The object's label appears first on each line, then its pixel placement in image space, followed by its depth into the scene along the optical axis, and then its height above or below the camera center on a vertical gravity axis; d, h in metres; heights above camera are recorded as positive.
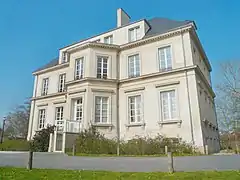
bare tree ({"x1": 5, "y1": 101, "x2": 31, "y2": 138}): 44.34 +4.50
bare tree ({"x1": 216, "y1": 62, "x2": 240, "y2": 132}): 26.84 +3.82
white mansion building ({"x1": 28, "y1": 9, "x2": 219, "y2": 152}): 17.00 +4.66
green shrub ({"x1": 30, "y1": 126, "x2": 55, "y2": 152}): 18.45 +0.39
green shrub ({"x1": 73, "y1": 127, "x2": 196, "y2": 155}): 15.06 -0.12
